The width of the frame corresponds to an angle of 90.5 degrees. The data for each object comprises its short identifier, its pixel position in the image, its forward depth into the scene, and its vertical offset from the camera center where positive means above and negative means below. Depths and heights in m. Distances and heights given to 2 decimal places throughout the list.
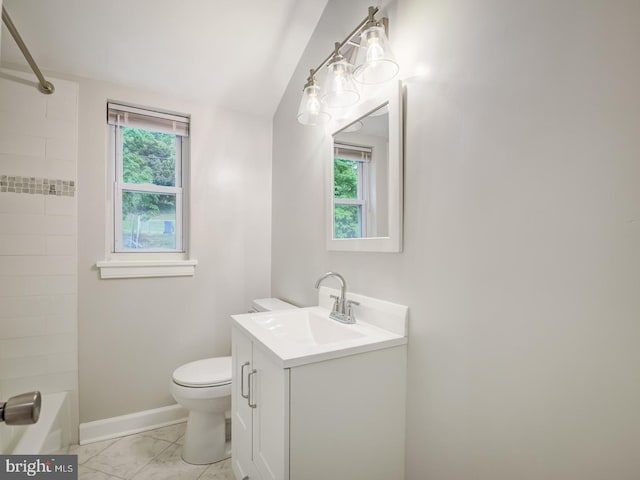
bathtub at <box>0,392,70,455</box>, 1.40 -0.94
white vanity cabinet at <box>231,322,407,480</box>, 0.99 -0.60
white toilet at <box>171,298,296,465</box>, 1.68 -0.92
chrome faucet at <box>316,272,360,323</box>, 1.42 -0.32
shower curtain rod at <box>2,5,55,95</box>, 1.39 +0.85
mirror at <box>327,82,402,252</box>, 1.25 +0.28
